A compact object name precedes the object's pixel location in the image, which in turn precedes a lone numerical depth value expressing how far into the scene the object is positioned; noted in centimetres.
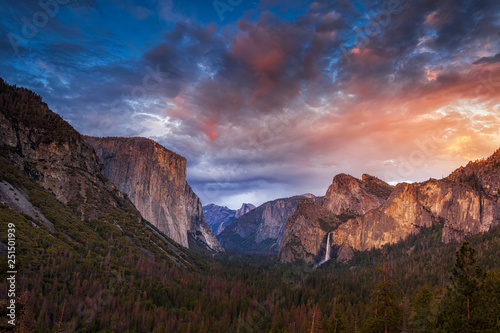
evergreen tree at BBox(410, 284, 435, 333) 4915
